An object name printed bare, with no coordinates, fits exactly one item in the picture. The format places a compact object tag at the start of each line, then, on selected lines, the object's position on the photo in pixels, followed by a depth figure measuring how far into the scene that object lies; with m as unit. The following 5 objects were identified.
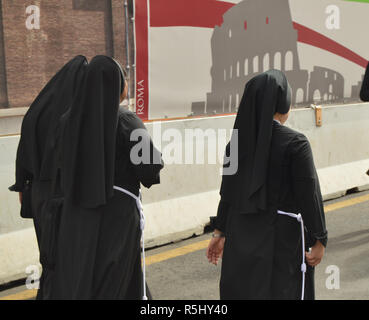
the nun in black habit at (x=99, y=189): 7.23
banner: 13.56
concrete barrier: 11.21
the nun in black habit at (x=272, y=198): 7.15
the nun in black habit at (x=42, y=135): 8.70
